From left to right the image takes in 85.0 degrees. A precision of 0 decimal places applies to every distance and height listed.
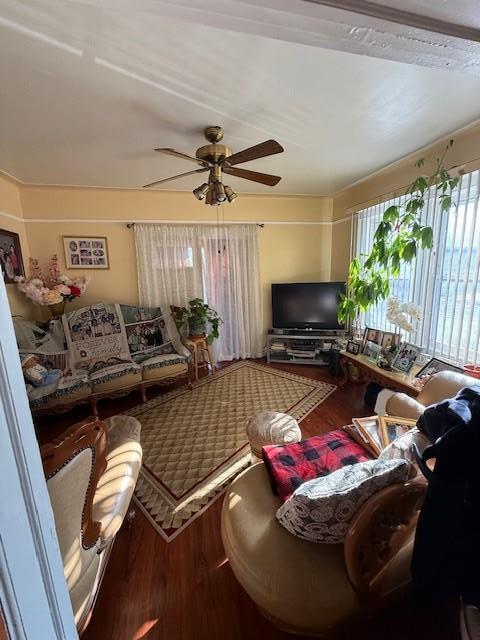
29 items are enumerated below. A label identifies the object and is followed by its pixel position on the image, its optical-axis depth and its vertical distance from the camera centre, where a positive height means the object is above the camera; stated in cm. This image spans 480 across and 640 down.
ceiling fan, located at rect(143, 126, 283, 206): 184 +78
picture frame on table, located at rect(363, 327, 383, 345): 276 -71
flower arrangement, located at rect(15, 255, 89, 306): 282 -4
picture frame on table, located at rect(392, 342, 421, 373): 235 -81
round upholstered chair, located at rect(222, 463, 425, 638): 83 -103
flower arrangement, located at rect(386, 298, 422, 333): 233 -41
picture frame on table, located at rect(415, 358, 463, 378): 212 -83
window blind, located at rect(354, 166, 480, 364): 210 -12
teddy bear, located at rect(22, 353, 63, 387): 234 -82
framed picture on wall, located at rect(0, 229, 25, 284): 266 +30
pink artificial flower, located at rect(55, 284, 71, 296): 293 -8
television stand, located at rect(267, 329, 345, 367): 375 -108
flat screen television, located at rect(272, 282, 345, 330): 368 -48
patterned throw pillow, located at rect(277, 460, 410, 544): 83 -75
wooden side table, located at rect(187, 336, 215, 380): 332 -101
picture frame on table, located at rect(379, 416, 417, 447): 142 -89
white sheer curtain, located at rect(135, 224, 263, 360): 352 +3
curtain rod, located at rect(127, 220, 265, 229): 338 +73
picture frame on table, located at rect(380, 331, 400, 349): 258 -71
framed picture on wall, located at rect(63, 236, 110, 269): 327 +36
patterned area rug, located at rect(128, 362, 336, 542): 167 -137
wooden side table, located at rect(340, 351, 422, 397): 215 -96
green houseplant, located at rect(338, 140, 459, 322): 222 +25
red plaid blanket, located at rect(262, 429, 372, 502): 124 -98
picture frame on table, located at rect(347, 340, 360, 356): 288 -85
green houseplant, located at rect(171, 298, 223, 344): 329 -54
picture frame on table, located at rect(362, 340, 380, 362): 272 -85
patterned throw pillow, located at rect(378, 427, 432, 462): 106 -73
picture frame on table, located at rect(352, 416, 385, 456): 140 -92
